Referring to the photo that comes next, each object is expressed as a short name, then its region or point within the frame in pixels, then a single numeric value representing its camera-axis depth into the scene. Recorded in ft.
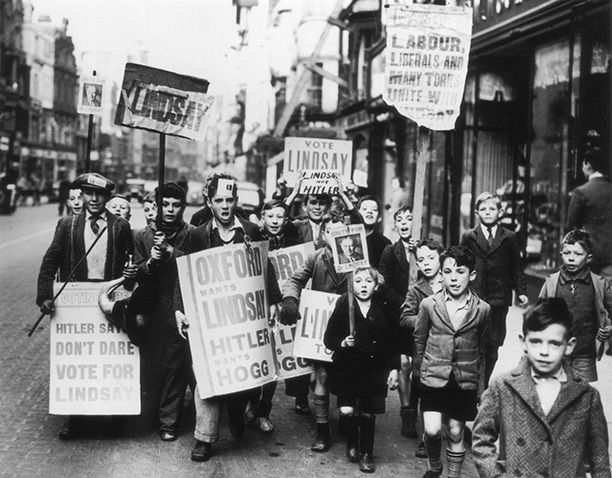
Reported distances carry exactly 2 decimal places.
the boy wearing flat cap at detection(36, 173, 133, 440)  22.88
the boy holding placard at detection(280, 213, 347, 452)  21.89
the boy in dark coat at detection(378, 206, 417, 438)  23.82
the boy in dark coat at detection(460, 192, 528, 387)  24.68
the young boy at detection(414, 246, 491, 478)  18.24
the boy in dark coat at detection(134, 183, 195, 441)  22.16
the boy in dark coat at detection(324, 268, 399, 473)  20.26
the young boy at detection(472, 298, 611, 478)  11.73
